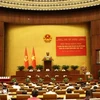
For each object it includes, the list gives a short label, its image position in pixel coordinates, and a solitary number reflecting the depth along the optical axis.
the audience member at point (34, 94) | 4.84
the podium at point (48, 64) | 17.19
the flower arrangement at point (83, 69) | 17.23
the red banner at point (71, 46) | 18.22
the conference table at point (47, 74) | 15.34
